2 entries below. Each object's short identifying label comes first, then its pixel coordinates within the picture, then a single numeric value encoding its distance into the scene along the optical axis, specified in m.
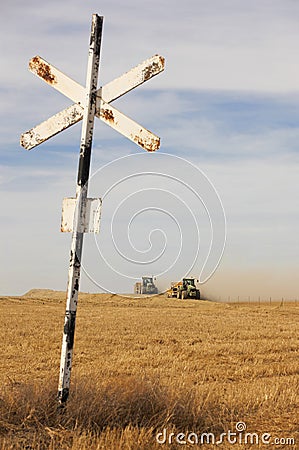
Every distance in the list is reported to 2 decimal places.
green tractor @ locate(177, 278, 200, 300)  102.50
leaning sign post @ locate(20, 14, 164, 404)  13.91
